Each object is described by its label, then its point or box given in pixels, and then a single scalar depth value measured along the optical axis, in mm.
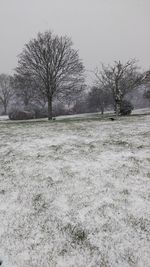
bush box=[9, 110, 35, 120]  32875
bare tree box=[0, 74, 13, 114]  49281
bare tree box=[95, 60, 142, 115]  19359
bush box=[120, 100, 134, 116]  25766
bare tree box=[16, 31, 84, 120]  22250
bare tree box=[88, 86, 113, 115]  41594
